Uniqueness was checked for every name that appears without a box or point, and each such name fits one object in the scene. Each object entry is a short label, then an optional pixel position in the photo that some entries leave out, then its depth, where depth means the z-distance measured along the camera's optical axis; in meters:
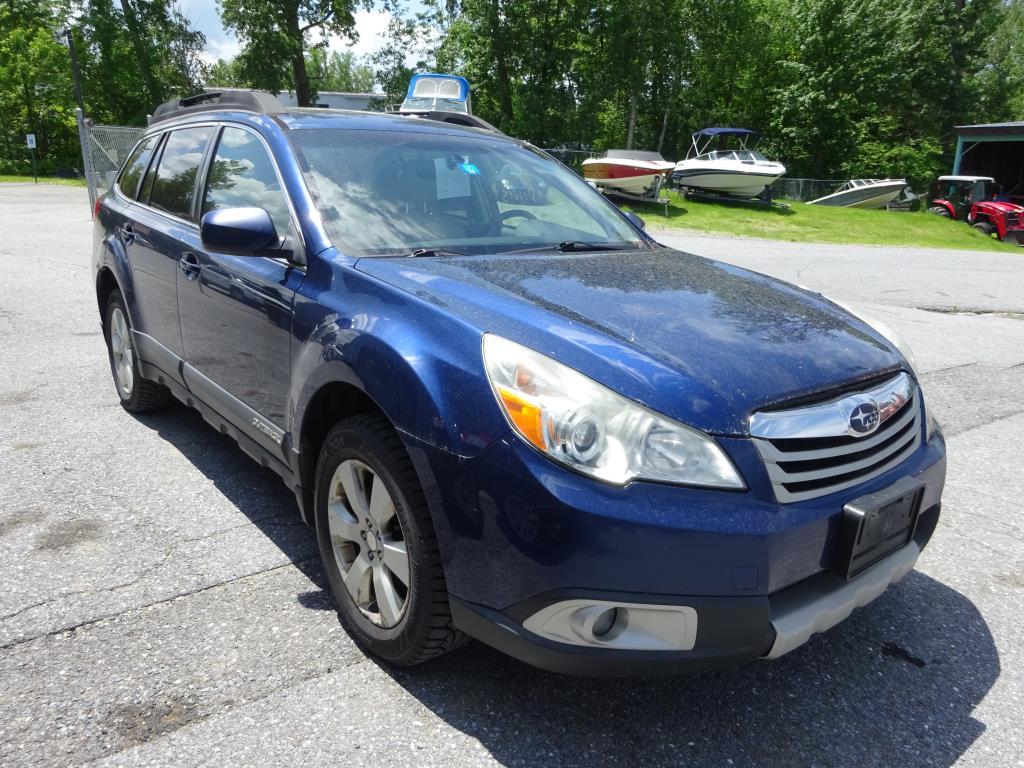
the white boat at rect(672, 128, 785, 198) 25.64
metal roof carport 31.08
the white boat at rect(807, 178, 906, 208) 30.45
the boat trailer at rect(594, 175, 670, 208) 24.16
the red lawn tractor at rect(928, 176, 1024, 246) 22.89
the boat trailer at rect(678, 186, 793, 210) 26.95
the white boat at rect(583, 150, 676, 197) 23.69
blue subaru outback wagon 1.85
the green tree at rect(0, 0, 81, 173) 42.16
